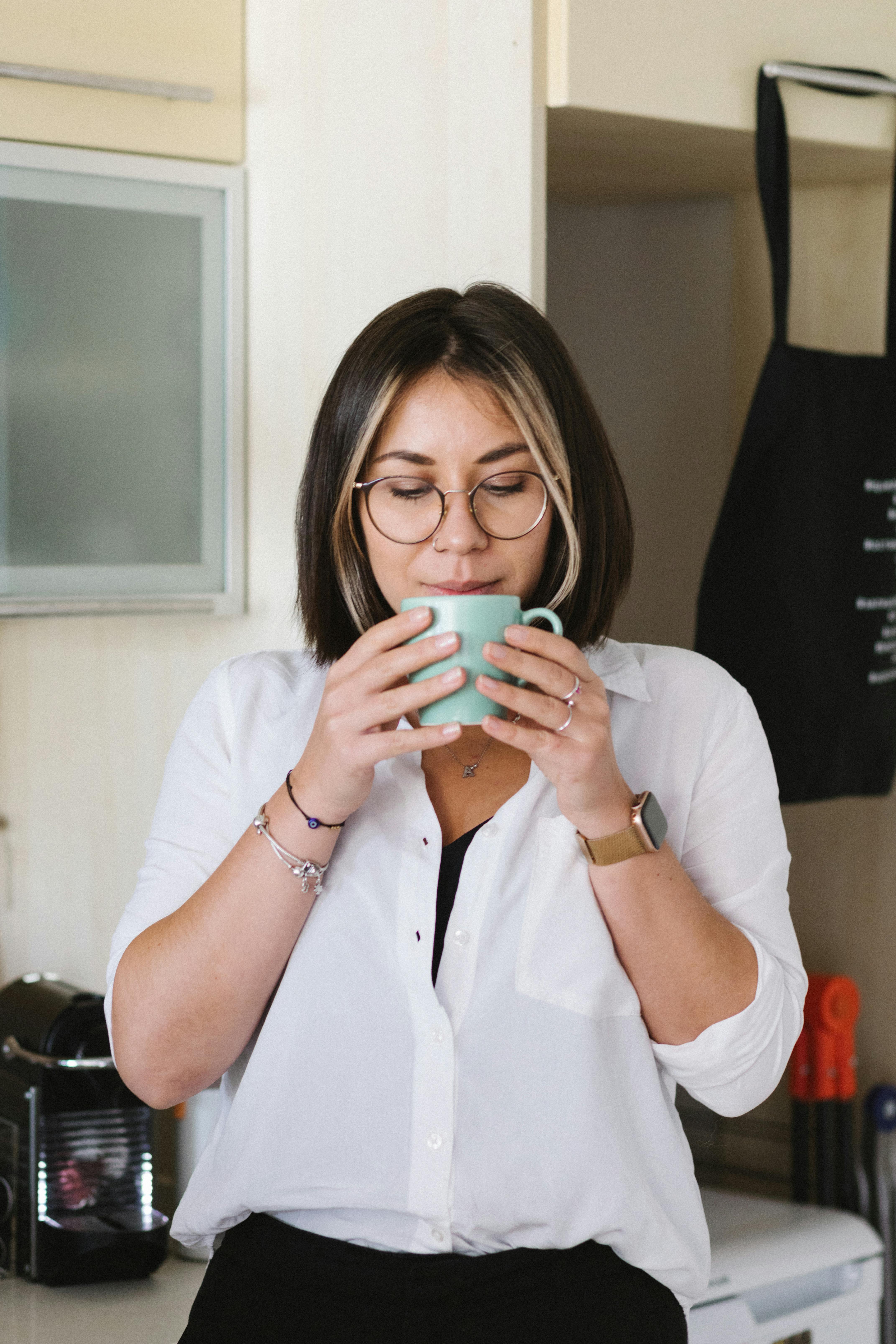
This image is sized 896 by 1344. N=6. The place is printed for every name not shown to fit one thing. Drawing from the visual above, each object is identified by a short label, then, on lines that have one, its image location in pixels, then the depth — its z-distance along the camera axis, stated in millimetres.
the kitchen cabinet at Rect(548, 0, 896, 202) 2403
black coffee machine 2463
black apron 2576
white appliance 2584
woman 2063
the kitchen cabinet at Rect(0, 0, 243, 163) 2531
